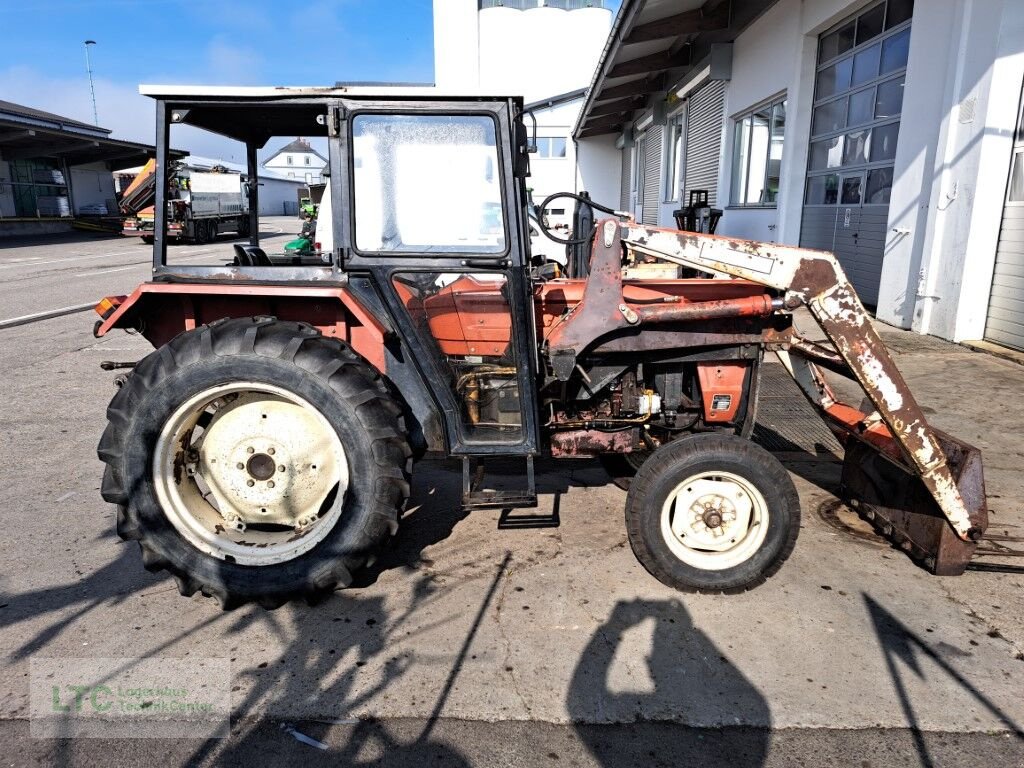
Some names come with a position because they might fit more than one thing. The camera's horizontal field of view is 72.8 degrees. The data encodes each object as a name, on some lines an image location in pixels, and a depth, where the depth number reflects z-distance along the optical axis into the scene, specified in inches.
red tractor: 114.8
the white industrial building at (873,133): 267.9
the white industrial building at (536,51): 1103.6
